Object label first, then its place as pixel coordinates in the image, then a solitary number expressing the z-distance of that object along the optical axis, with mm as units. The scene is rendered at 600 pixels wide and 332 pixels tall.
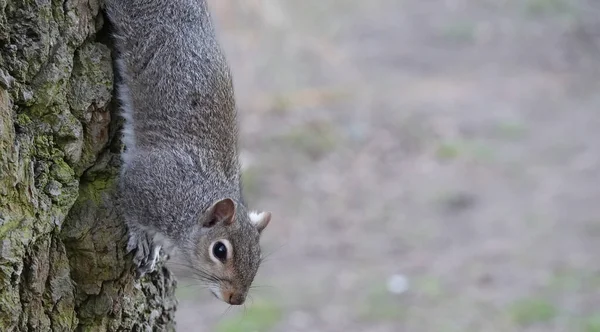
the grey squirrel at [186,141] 3803
